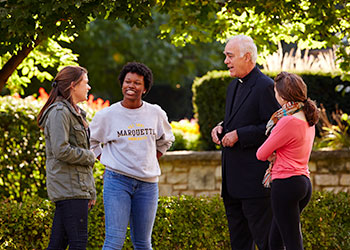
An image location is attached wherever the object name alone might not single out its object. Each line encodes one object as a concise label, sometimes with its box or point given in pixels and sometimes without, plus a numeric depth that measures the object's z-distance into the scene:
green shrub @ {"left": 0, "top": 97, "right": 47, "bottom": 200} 14.78
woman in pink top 8.58
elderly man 9.18
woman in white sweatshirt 8.95
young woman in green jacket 8.56
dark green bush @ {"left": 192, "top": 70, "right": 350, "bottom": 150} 19.94
